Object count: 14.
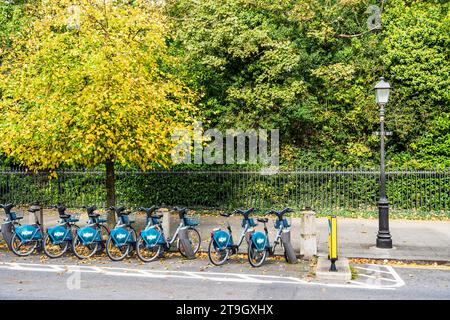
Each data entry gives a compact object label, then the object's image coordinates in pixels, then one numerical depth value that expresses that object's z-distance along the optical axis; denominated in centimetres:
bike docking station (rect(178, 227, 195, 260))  1003
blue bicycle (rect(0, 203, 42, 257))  1041
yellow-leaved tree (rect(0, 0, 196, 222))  1069
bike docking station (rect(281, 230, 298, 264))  954
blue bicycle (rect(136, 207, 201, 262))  980
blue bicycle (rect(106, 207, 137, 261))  991
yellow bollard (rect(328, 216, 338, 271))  850
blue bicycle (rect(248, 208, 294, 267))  923
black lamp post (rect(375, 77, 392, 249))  1084
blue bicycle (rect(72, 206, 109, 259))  1011
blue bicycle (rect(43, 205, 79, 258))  1023
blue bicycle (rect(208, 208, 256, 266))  938
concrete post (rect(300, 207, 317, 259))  992
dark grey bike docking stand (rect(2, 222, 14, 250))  1099
